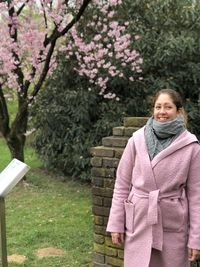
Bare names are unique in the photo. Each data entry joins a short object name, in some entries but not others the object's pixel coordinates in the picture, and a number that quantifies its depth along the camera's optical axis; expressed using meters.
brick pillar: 4.53
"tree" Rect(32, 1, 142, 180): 9.41
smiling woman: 3.07
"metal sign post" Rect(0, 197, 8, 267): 3.95
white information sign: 3.88
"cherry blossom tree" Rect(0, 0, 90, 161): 8.46
